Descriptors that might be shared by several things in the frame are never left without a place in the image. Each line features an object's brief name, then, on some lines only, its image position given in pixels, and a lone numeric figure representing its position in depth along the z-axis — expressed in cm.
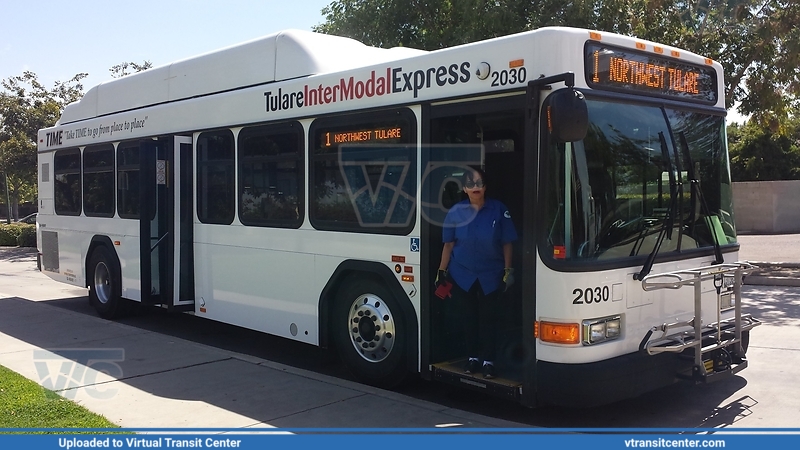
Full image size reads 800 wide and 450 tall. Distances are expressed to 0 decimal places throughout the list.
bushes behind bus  2538
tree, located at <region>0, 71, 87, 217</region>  2527
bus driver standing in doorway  575
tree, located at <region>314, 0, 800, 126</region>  1381
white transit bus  506
